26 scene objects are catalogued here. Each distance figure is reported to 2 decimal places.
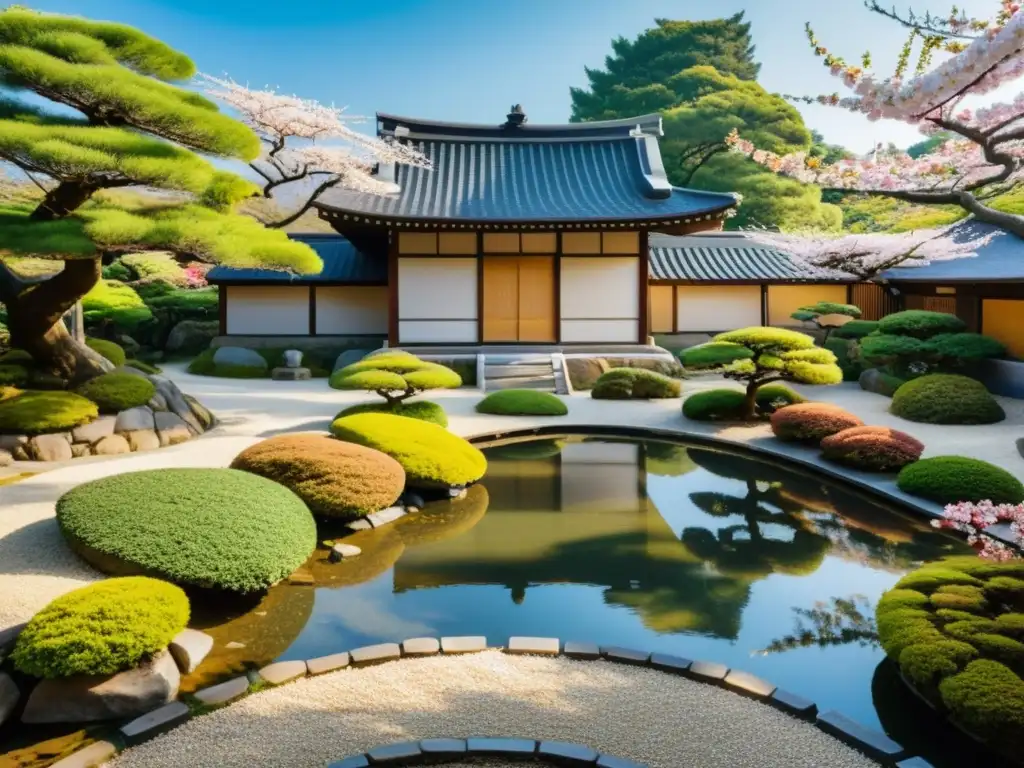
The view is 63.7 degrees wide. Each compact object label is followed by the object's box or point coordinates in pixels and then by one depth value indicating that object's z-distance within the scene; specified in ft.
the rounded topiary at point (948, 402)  40.11
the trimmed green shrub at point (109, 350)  43.01
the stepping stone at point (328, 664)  14.78
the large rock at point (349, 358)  62.75
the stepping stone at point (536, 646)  15.48
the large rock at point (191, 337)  73.61
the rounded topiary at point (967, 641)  12.34
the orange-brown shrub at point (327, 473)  23.59
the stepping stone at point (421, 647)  15.46
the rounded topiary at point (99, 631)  13.42
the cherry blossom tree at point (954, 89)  12.43
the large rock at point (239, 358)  62.69
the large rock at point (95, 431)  31.53
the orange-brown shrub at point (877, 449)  29.94
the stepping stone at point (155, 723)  12.61
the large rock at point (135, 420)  32.71
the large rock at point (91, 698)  13.38
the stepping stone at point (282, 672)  14.40
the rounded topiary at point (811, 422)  34.32
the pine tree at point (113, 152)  26.30
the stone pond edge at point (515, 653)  12.04
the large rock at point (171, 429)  33.60
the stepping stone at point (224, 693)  13.75
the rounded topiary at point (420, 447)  27.78
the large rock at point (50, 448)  30.27
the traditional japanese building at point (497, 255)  56.70
